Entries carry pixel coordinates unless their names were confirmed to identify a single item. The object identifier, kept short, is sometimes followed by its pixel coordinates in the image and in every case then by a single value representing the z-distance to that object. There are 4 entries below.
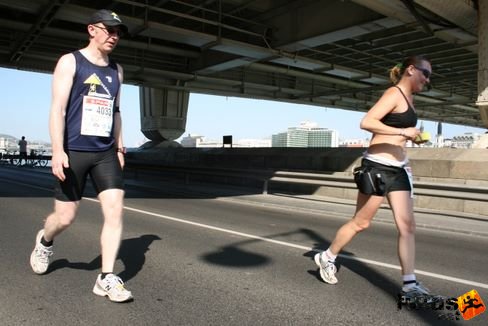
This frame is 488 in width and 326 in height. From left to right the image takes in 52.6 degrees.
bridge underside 13.72
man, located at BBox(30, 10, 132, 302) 3.76
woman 3.96
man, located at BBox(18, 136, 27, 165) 30.98
